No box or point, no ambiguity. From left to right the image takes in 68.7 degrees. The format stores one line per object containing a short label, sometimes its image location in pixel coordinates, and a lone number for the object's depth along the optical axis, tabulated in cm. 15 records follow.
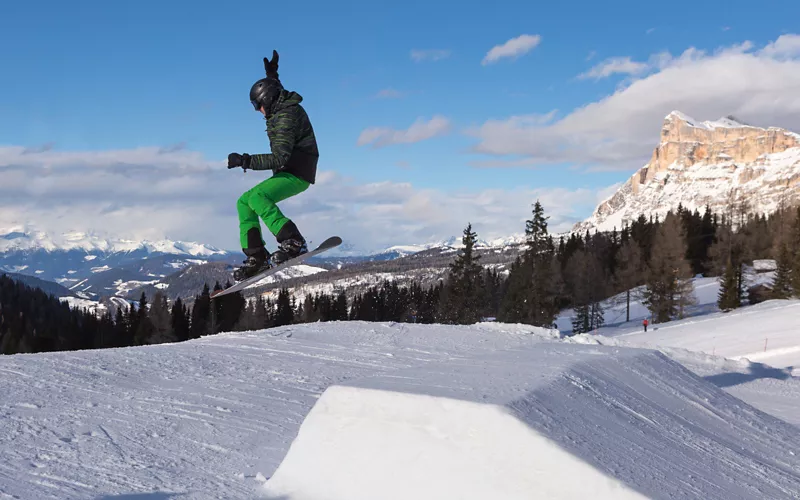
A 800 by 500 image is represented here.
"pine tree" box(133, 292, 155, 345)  6438
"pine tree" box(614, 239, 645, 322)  6988
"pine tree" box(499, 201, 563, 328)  5122
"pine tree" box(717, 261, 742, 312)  5475
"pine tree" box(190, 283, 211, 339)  7346
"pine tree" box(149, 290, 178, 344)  6334
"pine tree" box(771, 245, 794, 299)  5716
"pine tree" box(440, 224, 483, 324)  5091
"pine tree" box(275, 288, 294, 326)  7750
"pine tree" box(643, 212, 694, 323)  5509
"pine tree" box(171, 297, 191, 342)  6931
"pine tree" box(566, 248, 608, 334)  6181
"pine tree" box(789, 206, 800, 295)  5309
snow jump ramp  418
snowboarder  639
